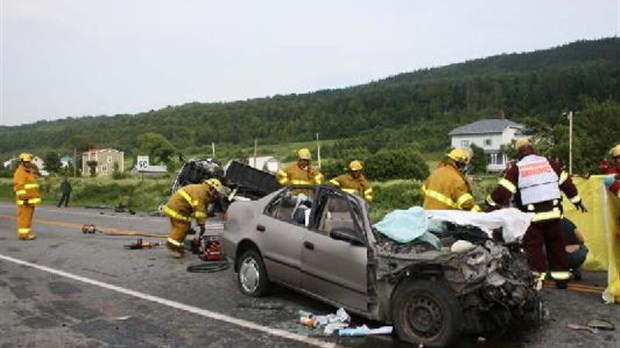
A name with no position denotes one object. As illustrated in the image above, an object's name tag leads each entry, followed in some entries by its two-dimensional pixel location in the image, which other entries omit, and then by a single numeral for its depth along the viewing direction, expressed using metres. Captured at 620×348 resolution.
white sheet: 6.63
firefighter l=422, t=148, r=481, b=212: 7.84
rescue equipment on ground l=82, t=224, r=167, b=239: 14.20
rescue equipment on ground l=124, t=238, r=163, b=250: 12.15
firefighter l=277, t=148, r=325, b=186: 11.11
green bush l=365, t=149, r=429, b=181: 43.19
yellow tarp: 8.91
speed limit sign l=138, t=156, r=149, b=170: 29.44
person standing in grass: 30.42
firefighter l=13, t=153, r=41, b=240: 13.96
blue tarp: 6.19
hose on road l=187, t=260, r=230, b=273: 9.55
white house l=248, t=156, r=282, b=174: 38.33
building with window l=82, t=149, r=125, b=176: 100.69
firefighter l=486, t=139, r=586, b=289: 7.77
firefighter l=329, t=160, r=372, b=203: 11.03
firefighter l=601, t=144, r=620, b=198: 7.32
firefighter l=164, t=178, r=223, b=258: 10.63
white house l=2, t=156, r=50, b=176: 85.94
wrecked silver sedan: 5.57
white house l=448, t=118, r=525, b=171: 83.00
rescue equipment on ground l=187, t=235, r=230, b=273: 9.61
